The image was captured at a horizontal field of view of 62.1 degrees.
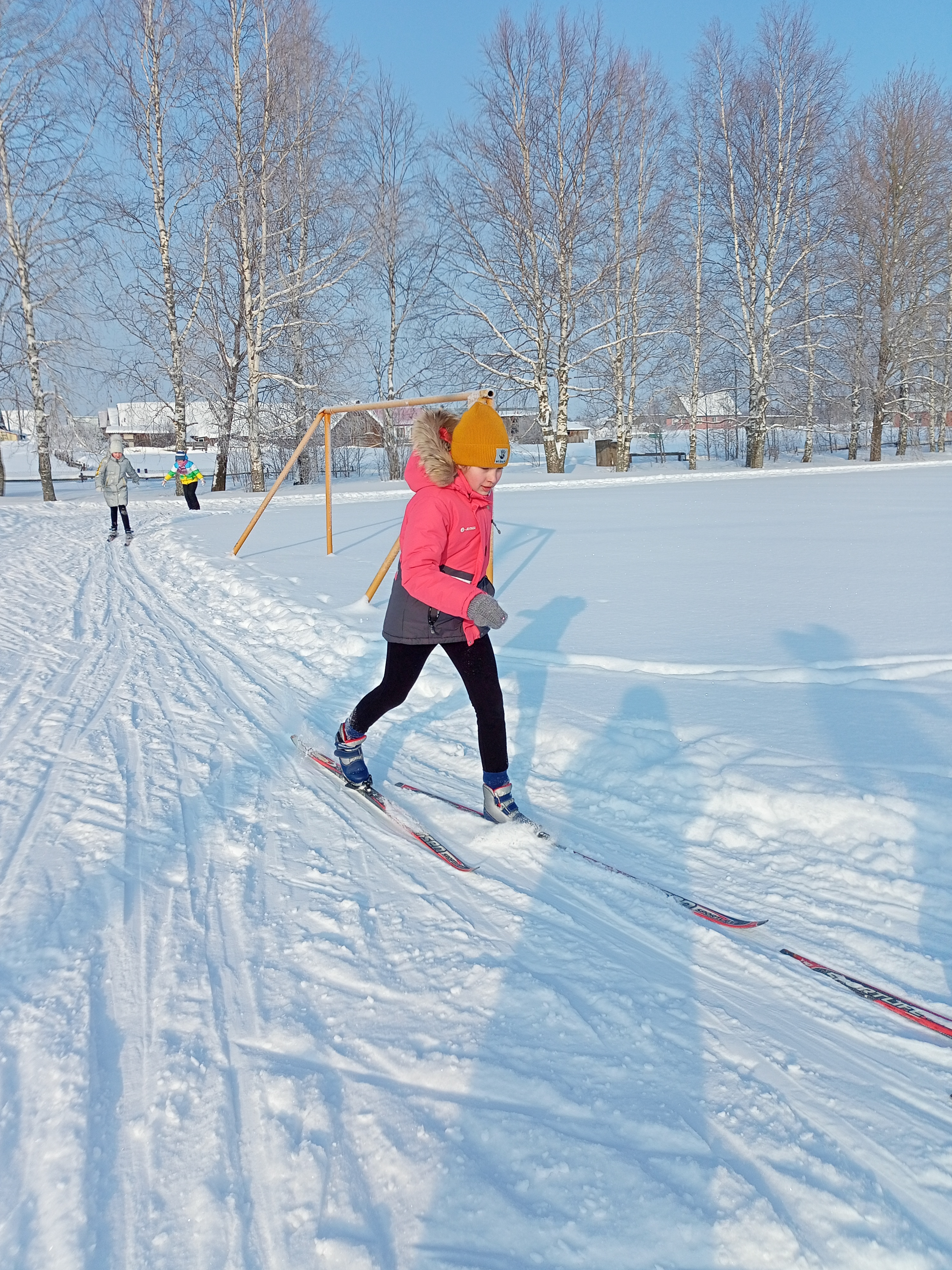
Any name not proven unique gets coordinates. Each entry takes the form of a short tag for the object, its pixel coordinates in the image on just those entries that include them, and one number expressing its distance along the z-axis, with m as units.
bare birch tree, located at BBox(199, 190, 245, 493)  21.08
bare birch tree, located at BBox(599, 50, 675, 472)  22.66
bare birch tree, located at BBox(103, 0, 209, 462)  18.64
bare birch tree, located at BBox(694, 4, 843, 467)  22.83
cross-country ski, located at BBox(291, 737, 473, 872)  2.87
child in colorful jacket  17.00
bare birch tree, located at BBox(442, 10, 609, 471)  21.45
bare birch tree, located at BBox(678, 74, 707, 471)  24.36
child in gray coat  11.59
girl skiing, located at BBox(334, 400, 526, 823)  2.74
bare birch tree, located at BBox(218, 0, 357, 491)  18.88
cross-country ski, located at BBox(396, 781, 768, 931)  2.42
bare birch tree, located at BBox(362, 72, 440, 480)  23.55
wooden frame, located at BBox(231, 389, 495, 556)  6.39
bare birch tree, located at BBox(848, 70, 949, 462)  26.06
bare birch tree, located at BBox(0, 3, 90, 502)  17.52
